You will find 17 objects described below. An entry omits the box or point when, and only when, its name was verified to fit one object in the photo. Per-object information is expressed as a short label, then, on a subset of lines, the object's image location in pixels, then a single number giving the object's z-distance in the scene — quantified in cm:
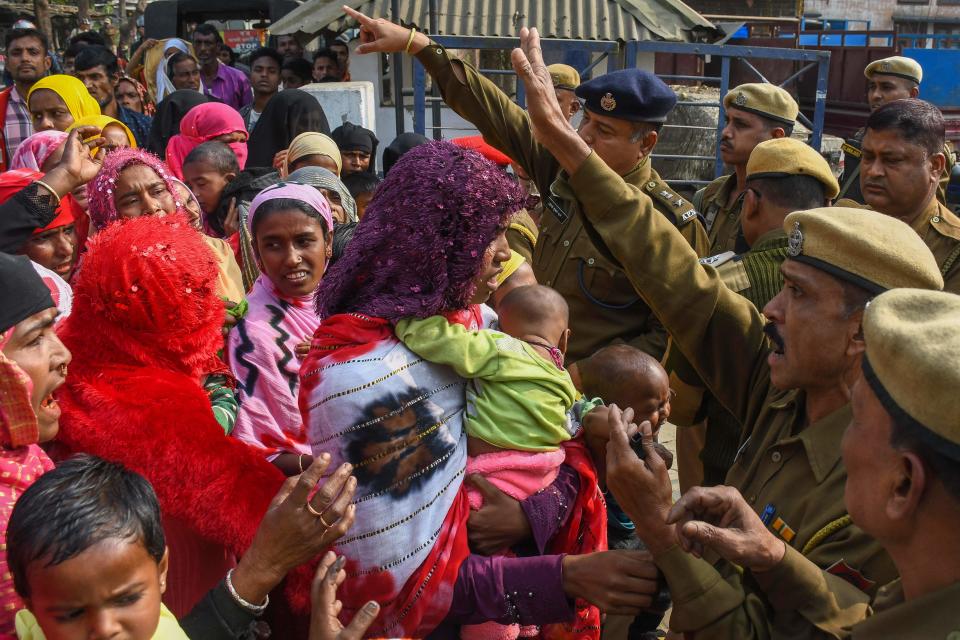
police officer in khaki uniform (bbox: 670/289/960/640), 131
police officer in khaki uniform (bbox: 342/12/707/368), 379
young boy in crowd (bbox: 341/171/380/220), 549
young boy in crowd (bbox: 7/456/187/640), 161
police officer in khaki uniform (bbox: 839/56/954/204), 673
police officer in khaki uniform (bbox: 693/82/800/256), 527
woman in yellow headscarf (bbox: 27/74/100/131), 554
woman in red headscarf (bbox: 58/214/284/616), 215
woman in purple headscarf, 200
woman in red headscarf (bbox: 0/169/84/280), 343
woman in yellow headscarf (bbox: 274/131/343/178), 494
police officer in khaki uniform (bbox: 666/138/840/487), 292
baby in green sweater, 203
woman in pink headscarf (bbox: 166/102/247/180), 560
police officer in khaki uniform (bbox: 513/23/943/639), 186
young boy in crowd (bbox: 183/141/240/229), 474
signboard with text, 1761
